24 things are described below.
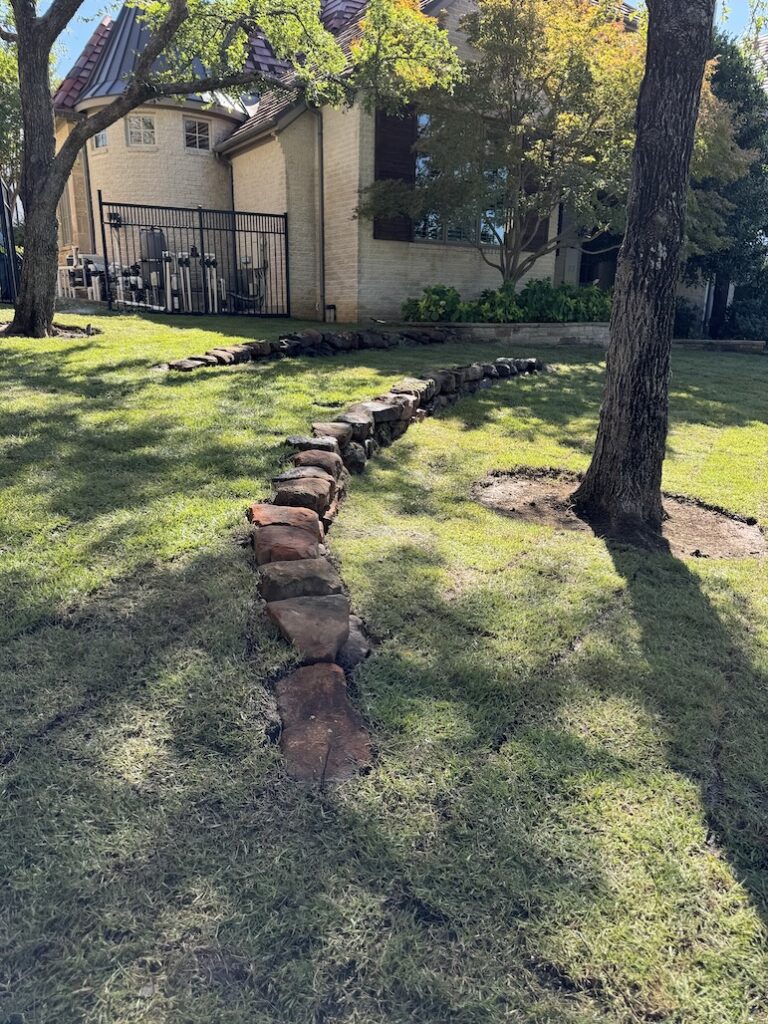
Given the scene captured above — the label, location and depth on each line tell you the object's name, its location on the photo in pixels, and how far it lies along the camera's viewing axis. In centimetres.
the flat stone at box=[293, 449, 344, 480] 353
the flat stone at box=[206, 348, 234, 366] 659
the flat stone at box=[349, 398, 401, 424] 458
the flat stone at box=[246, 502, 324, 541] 279
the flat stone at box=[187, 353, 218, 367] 642
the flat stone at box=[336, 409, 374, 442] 427
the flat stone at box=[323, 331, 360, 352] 823
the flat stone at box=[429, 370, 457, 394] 604
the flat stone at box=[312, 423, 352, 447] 405
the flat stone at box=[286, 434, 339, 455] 384
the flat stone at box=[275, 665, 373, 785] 173
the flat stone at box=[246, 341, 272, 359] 704
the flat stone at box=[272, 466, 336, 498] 330
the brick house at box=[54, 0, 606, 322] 1216
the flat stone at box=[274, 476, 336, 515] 303
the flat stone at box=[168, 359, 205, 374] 612
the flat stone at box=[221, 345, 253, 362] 680
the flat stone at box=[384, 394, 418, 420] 495
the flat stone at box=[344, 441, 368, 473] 402
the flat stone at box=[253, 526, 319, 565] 253
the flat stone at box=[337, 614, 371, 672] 216
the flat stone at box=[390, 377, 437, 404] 542
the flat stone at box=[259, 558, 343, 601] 234
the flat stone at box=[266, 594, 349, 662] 212
